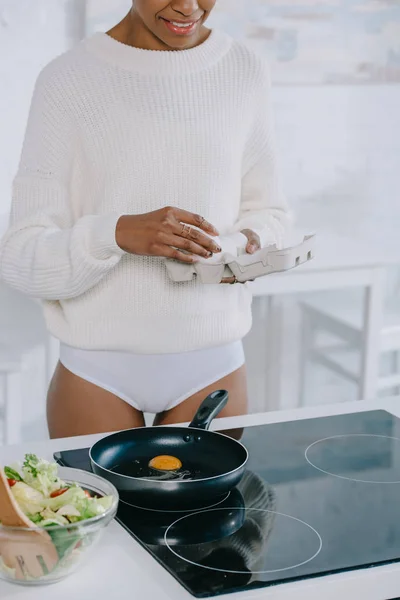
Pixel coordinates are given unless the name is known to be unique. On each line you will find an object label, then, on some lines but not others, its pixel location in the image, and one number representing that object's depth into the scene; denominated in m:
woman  2.27
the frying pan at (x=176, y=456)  1.79
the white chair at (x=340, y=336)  4.01
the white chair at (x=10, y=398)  3.54
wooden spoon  1.58
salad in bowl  1.60
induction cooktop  1.68
